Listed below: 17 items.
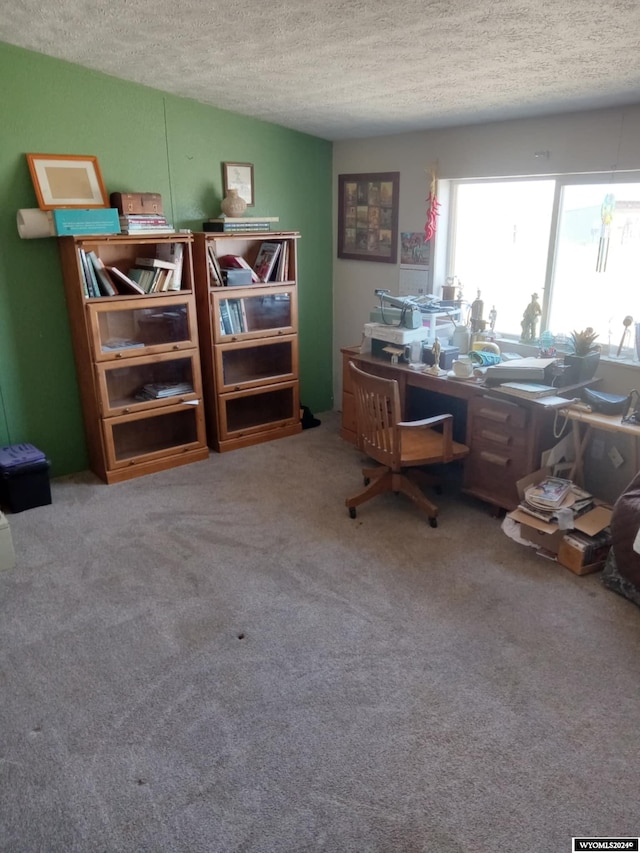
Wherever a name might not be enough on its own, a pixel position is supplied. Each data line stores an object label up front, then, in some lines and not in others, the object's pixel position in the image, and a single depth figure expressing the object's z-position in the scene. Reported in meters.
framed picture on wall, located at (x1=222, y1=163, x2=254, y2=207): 4.27
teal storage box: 3.38
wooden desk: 3.16
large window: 3.36
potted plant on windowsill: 3.30
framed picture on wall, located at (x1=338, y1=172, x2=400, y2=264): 4.44
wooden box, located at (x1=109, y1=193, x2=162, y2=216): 3.68
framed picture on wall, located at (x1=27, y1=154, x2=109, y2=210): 3.47
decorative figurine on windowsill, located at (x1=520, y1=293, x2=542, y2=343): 3.71
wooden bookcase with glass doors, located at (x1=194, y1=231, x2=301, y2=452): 4.12
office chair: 3.15
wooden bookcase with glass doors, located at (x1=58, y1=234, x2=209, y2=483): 3.63
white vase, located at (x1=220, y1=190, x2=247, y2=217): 4.14
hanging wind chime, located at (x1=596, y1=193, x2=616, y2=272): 3.34
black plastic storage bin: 3.41
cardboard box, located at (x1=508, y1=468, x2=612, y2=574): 2.86
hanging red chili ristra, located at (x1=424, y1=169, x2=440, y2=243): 4.07
